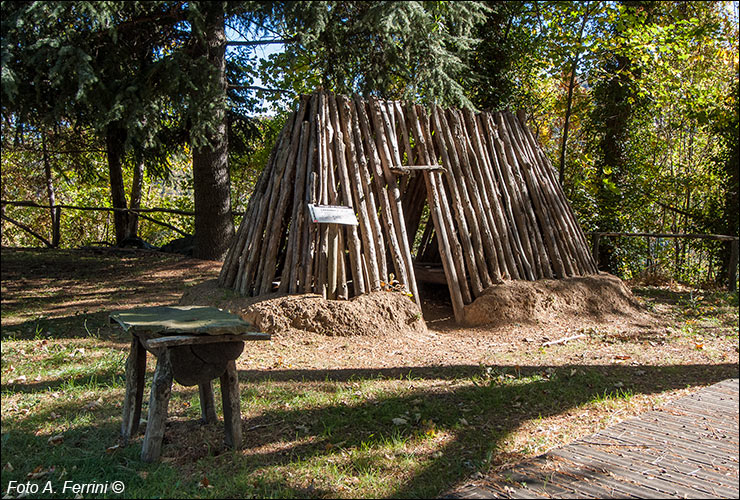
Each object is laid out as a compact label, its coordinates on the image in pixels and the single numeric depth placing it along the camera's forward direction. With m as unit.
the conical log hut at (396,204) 6.55
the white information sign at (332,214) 6.14
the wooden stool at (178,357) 3.14
